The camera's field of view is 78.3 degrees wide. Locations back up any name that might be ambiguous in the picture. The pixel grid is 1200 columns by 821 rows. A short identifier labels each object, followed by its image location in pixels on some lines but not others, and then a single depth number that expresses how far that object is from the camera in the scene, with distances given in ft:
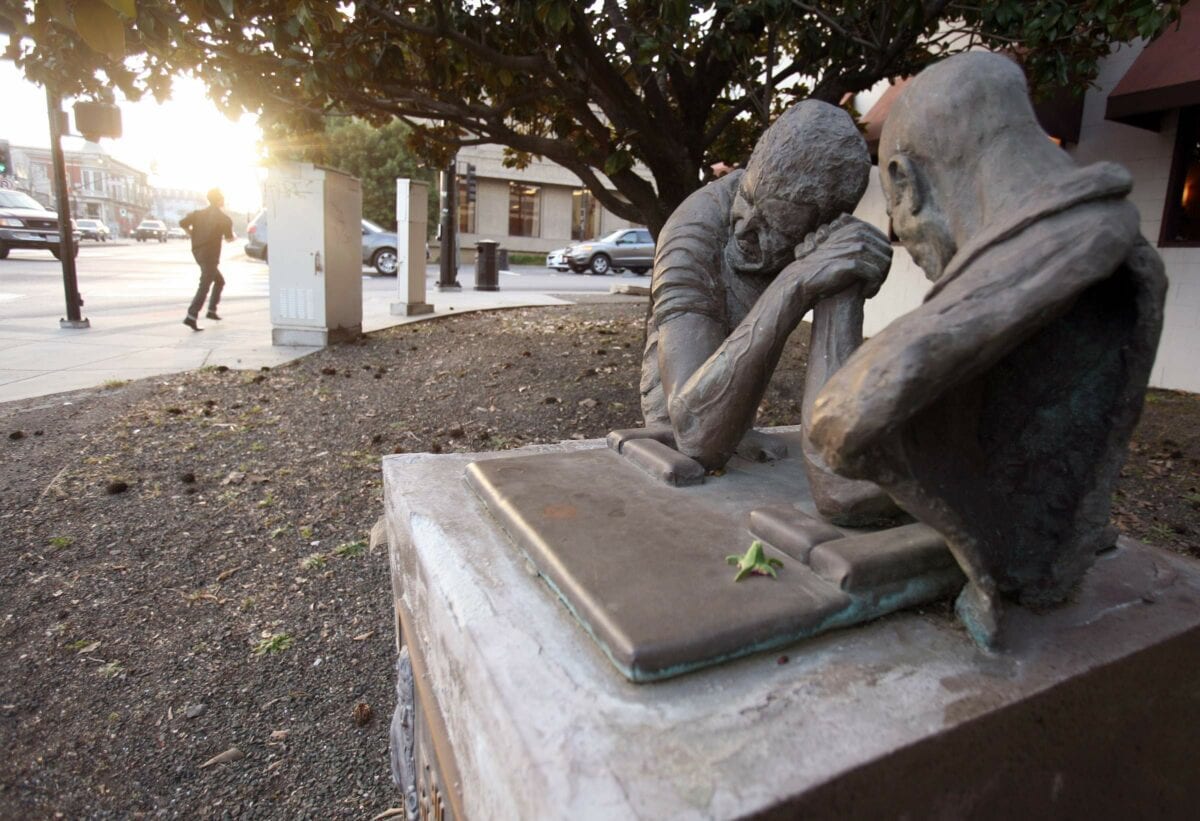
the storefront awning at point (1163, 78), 17.51
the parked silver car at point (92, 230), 126.90
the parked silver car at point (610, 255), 77.82
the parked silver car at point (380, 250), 61.46
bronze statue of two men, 3.46
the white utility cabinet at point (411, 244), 30.53
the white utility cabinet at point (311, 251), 22.53
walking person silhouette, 28.14
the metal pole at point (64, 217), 25.82
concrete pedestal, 3.31
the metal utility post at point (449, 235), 43.27
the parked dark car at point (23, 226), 61.72
